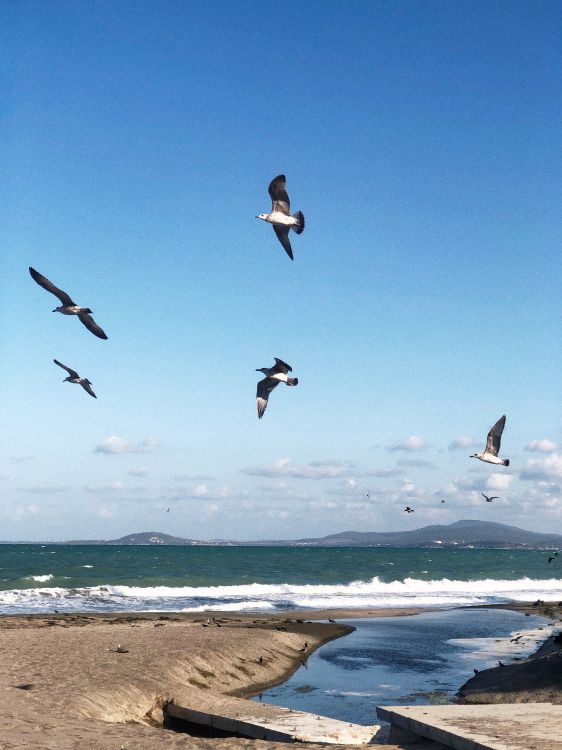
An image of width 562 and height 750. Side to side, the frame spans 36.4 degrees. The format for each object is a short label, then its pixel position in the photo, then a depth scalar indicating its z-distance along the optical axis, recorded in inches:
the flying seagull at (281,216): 585.6
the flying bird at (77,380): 765.9
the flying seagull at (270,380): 705.0
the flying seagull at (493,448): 738.2
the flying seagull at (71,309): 674.8
